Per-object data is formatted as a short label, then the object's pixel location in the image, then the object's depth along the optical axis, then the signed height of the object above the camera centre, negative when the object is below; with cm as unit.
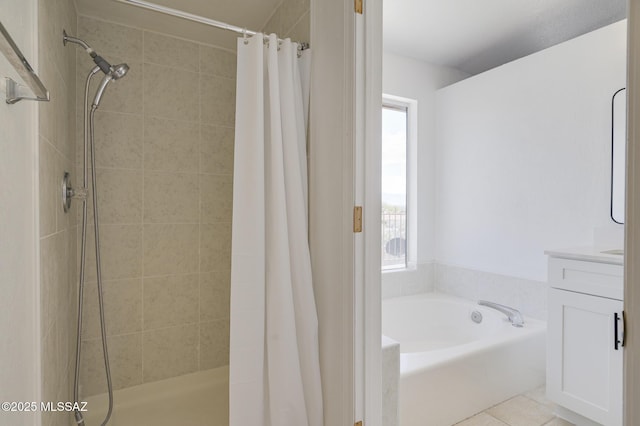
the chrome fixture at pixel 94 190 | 144 +10
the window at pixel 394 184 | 314 +26
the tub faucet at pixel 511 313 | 245 -80
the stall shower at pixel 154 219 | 186 -5
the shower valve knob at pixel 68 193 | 140 +8
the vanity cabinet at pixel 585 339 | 160 -69
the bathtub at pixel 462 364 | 184 -104
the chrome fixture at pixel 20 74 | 50 +25
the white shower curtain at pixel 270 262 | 131 -22
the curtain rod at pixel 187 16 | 129 +81
